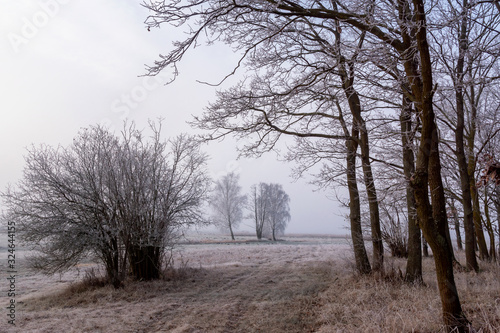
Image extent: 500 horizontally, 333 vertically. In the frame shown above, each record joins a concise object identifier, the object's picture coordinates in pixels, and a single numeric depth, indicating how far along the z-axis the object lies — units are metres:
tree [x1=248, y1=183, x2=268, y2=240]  51.25
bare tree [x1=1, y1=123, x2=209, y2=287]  10.55
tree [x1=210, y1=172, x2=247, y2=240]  49.06
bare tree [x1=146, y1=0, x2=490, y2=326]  4.40
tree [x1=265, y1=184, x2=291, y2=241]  53.31
